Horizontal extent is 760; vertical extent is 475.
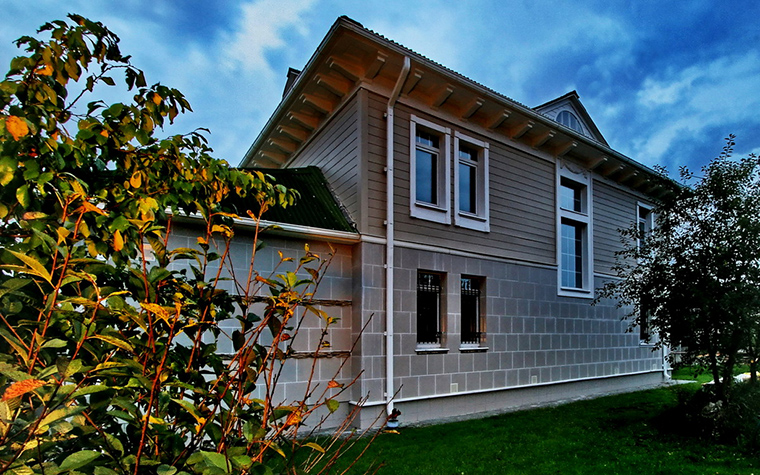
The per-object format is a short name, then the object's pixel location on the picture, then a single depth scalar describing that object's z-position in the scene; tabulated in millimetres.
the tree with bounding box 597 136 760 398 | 6660
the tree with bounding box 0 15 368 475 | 1013
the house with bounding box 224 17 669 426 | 7402
